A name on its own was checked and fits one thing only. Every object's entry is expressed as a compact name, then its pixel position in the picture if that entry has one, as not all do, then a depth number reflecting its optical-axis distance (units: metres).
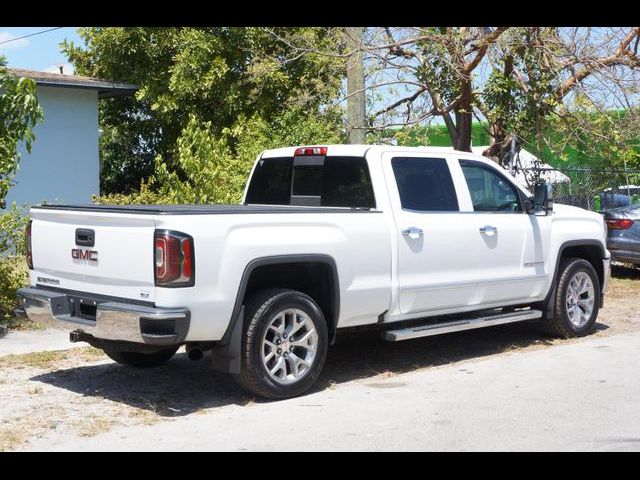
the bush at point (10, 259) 10.27
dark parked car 14.44
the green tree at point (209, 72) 17.73
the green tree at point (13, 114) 9.52
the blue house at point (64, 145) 17.92
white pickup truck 6.54
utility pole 12.48
